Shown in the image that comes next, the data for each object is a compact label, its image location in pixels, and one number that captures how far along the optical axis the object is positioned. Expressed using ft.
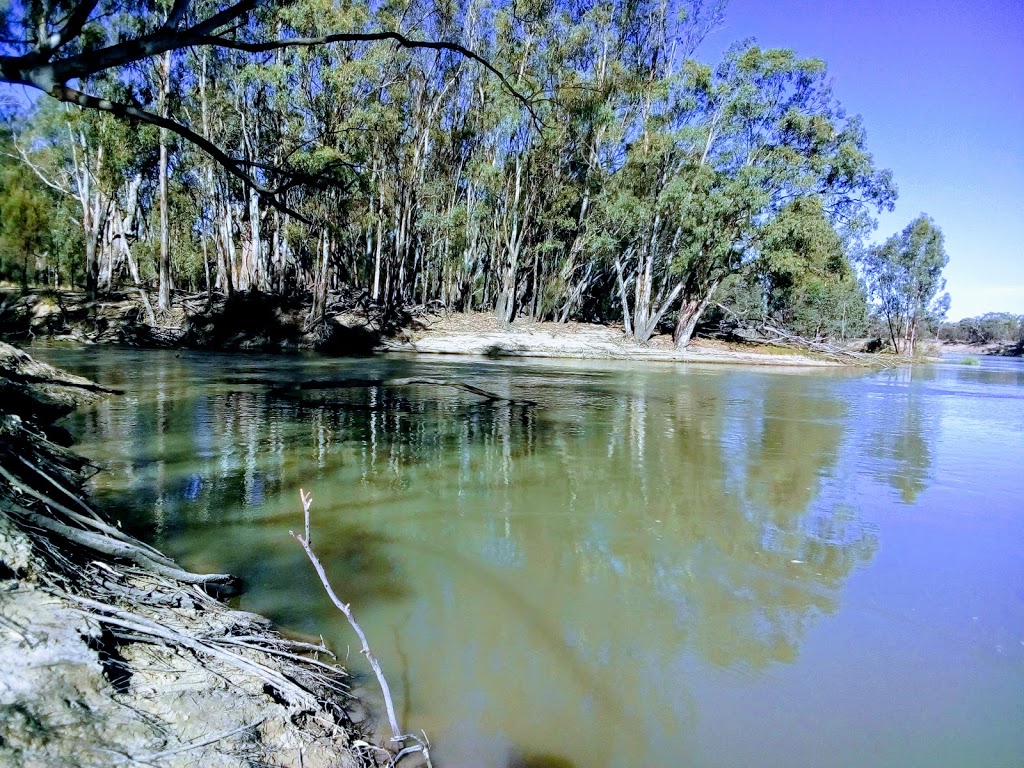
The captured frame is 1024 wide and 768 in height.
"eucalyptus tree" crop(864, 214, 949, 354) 138.00
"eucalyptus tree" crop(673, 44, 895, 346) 74.43
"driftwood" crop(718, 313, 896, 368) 98.73
